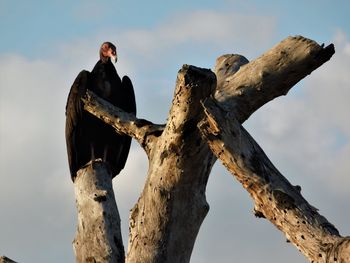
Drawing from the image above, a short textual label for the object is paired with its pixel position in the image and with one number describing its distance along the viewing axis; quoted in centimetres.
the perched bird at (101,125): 2125
